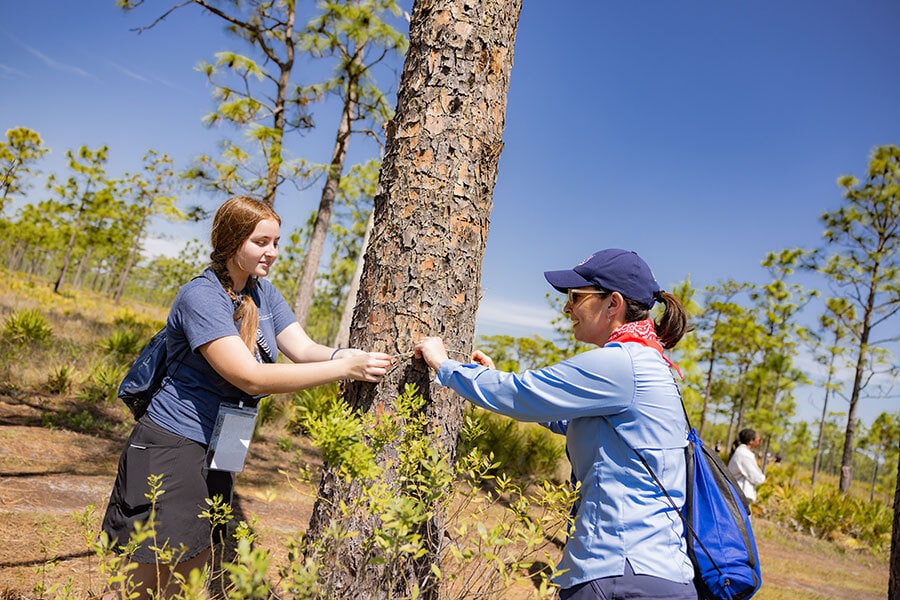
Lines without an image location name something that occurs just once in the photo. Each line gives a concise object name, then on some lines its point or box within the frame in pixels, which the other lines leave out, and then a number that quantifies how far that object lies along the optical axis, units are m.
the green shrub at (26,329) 8.02
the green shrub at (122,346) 8.59
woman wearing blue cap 1.52
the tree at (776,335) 17.05
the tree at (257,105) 8.95
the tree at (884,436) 21.31
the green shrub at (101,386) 6.72
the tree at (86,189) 22.38
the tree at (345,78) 9.26
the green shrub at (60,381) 6.65
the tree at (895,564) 3.59
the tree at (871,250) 13.89
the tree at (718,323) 17.12
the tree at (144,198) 22.97
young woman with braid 1.73
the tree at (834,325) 15.63
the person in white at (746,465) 6.70
